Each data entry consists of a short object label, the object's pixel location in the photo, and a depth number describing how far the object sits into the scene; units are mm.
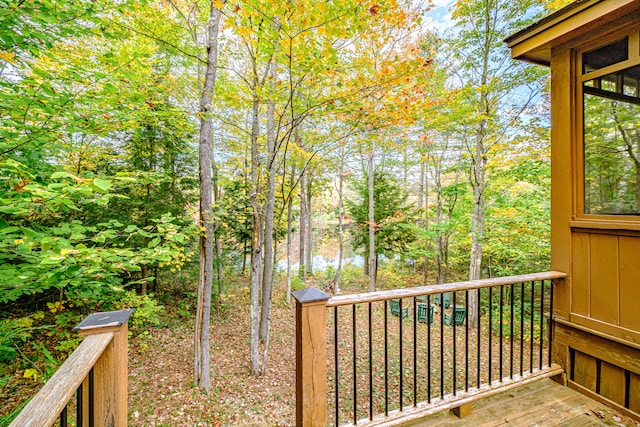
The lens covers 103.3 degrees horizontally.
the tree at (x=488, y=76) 5777
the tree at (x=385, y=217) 10492
